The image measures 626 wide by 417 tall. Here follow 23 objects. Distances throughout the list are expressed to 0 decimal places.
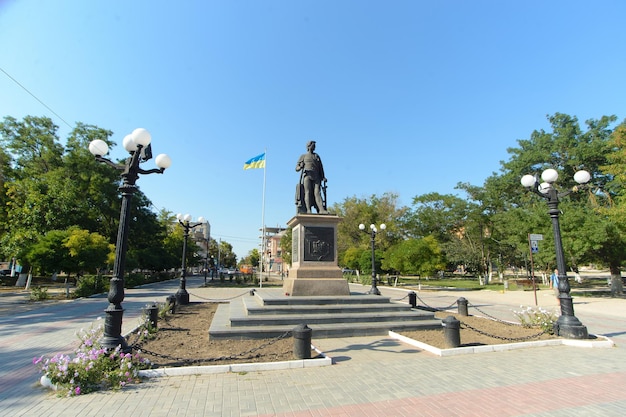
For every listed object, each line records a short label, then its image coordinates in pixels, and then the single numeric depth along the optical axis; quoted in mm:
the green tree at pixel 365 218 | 43562
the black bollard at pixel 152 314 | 9302
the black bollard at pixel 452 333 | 7497
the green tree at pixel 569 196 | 20828
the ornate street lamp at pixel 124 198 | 6098
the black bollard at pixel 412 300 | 13039
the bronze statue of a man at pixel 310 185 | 12562
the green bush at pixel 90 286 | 20709
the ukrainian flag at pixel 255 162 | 24255
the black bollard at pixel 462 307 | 12953
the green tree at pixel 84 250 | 20219
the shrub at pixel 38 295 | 18500
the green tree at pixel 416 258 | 28516
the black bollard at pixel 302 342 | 6508
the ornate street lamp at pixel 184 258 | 15609
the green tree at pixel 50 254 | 19812
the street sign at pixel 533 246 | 17975
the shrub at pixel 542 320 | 9227
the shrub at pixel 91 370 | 5121
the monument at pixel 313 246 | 10982
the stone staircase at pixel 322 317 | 8648
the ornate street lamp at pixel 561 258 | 8555
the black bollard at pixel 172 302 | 12878
